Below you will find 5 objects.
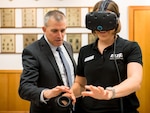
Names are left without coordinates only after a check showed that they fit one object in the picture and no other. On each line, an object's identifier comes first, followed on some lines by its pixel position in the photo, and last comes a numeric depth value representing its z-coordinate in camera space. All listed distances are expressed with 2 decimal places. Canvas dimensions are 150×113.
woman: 1.34
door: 4.52
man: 1.94
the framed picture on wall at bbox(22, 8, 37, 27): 4.64
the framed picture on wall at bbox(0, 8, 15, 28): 4.67
